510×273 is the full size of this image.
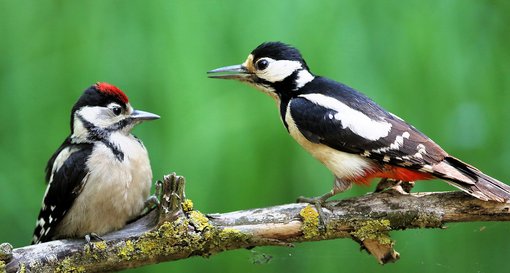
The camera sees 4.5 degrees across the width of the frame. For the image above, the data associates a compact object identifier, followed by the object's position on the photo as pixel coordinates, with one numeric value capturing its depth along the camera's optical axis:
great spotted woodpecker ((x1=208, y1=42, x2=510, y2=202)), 4.25
